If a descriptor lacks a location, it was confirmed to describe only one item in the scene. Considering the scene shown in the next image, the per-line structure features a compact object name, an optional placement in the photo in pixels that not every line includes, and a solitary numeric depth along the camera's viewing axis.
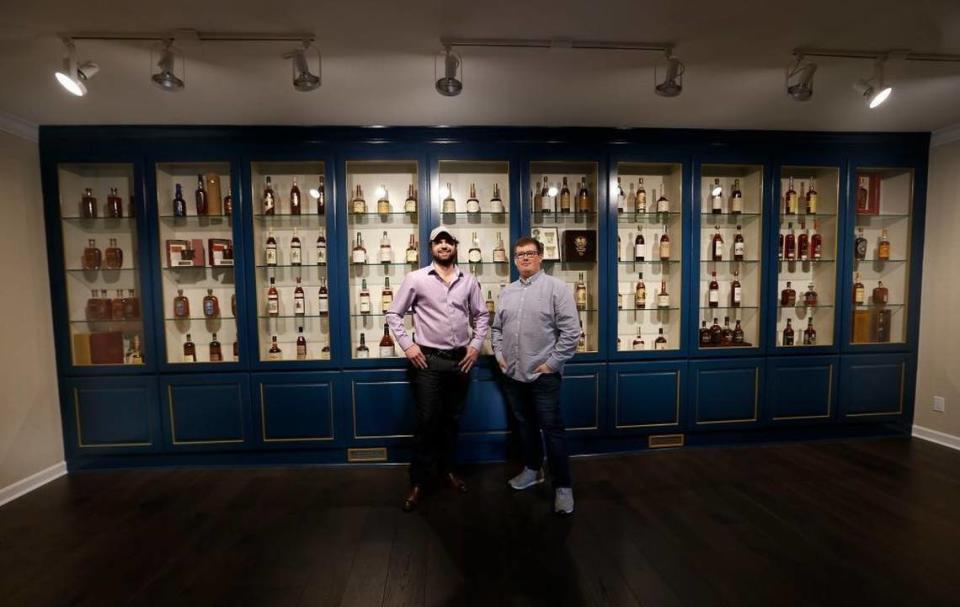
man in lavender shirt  2.39
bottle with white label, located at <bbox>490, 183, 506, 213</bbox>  3.04
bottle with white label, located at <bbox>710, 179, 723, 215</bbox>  3.15
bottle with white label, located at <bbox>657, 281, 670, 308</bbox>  3.19
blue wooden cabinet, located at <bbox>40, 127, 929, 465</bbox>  2.82
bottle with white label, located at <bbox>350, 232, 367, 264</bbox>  2.95
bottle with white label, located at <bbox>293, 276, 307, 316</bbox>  3.05
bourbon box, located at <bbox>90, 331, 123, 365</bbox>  2.86
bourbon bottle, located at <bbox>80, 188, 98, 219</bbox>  2.83
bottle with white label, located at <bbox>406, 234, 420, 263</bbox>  2.95
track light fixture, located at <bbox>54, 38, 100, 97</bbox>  1.76
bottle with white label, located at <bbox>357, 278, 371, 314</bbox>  2.99
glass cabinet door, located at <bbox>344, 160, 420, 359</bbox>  2.99
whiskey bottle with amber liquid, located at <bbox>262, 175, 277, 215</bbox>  2.92
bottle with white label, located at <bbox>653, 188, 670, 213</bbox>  3.12
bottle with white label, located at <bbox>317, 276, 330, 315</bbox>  3.02
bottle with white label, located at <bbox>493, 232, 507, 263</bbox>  3.03
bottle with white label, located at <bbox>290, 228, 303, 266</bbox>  2.96
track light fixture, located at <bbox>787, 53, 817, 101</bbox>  1.98
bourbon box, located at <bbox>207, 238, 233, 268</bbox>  2.90
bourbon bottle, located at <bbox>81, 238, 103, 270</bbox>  2.85
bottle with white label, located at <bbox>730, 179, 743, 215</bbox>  3.18
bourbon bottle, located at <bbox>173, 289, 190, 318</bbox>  2.92
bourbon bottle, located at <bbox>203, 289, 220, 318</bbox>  2.95
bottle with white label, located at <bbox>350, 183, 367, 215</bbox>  2.96
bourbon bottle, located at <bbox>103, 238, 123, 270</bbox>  2.87
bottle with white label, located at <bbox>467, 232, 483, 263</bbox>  3.00
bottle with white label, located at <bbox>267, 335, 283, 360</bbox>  2.99
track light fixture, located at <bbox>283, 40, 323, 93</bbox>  1.80
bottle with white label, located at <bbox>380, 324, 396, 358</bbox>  2.96
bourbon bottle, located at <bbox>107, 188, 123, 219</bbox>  2.85
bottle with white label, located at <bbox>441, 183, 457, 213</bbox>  2.98
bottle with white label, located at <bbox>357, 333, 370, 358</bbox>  2.99
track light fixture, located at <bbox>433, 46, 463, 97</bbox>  1.86
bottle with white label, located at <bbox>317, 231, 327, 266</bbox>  2.98
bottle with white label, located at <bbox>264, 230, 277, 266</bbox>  2.93
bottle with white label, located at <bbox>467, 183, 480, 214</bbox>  2.99
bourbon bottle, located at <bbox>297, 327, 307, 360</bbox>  3.04
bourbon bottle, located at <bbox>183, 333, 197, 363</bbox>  2.96
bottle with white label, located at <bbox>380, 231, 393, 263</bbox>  2.96
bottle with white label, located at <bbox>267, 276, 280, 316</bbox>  2.99
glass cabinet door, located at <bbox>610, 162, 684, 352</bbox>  3.14
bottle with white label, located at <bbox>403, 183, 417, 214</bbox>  2.99
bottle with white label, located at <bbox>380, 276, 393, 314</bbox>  3.02
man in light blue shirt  2.26
